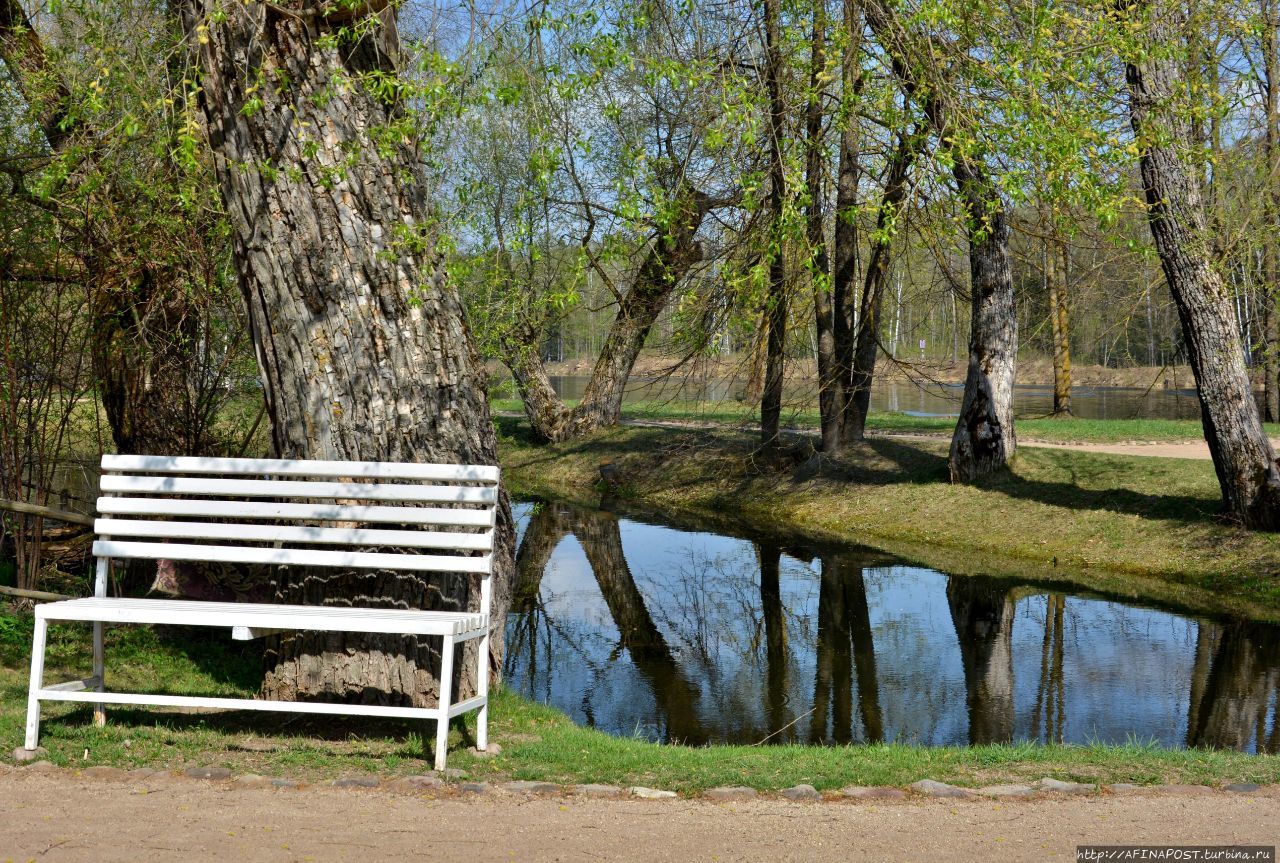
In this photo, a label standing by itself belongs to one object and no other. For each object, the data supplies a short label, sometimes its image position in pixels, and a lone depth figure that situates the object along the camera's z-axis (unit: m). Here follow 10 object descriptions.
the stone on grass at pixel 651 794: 4.93
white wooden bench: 5.36
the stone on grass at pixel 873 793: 4.98
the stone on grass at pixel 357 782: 4.99
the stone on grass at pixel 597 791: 4.95
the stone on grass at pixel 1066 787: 5.05
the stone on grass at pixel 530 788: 4.98
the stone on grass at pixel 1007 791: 5.00
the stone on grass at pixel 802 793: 4.96
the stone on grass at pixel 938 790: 5.00
